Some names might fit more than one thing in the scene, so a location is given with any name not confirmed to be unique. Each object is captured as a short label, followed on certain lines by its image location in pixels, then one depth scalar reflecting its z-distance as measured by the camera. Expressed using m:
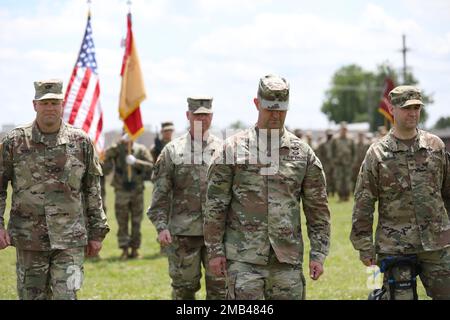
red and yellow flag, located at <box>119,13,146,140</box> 14.66
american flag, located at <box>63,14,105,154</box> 13.82
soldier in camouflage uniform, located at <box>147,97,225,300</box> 8.44
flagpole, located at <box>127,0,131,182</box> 14.73
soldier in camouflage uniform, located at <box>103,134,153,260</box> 14.96
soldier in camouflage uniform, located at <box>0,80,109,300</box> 7.26
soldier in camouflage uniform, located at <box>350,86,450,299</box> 7.10
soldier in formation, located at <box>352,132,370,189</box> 27.83
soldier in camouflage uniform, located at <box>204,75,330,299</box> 6.36
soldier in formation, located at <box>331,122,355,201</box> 27.22
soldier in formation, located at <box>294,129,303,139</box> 27.78
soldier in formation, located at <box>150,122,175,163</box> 14.31
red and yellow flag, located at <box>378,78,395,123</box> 21.94
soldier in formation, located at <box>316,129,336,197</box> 27.98
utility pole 51.74
